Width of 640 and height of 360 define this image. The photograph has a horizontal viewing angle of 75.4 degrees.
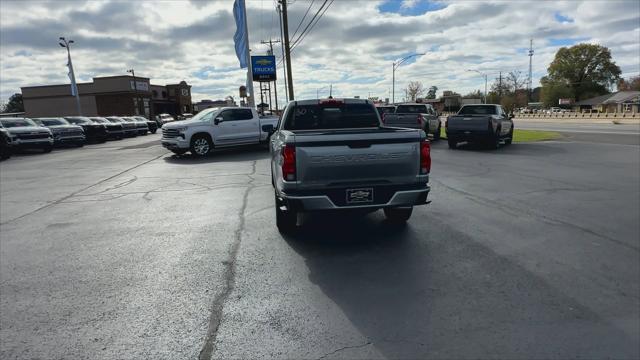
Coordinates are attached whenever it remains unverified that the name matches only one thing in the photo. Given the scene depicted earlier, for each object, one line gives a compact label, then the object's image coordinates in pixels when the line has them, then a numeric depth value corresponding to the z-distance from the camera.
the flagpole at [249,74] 27.55
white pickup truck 15.83
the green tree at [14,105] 103.06
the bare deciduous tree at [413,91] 123.44
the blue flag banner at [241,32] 27.36
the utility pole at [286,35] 29.19
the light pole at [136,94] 61.75
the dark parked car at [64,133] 23.78
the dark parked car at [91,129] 27.86
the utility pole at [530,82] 93.51
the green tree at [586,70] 104.69
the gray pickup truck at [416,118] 19.86
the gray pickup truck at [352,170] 4.91
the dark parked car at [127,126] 32.00
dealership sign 38.28
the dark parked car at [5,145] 18.39
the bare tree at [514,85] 109.06
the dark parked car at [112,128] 30.17
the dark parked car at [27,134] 20.19
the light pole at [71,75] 38.25
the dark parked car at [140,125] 34.84
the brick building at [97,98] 61.69
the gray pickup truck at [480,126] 16.95
